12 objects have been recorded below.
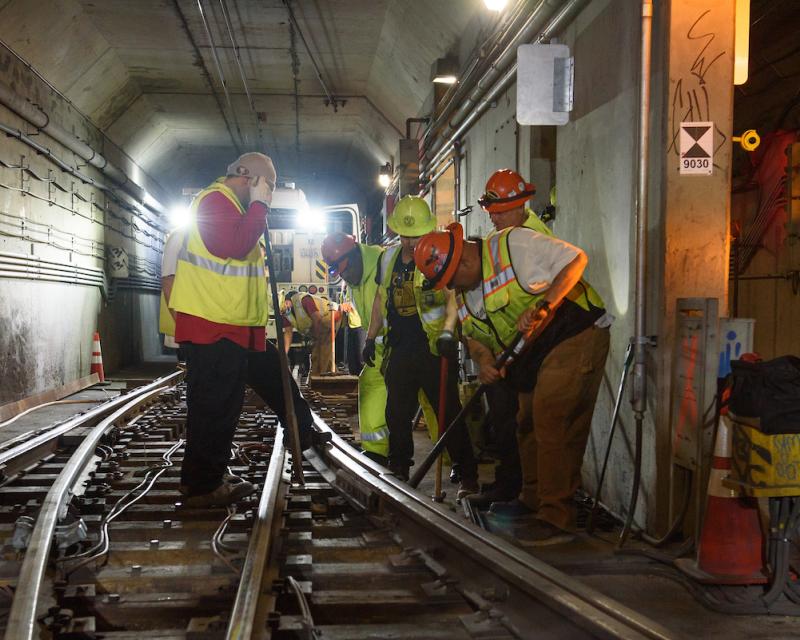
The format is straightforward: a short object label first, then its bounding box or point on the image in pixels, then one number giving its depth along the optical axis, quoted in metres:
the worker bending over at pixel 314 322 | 11.08
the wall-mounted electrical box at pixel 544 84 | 5.45
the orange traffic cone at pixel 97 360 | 14.31
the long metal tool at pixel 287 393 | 4.54
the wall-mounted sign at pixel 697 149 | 4.09
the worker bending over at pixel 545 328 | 3.97
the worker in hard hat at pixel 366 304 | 5.66
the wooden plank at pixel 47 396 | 10.01
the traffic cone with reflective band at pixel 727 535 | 3.31
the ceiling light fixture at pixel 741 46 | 4.21
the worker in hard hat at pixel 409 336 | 5.29
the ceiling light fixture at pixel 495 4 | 6.34
